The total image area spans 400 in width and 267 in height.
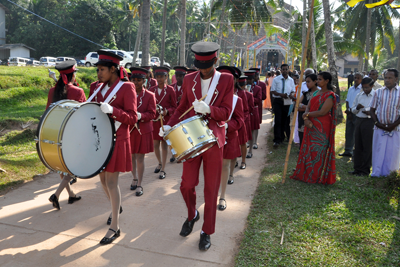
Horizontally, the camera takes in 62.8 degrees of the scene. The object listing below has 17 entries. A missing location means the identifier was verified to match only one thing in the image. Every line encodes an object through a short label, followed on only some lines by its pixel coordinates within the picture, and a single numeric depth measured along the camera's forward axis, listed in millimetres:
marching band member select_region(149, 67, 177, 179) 6840
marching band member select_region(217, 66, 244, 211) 4727
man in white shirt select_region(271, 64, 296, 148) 9273
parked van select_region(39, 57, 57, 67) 34306
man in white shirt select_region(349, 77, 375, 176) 6688
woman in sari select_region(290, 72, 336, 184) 5871
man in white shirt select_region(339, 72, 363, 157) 8109
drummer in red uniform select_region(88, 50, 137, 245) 3941
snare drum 3422
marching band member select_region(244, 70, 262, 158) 8375
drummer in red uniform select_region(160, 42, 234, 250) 3734
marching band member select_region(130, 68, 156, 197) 5578
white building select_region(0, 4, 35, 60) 41406
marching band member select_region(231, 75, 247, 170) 6113
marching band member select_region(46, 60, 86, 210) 4820
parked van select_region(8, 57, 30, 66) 30594
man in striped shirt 6012
